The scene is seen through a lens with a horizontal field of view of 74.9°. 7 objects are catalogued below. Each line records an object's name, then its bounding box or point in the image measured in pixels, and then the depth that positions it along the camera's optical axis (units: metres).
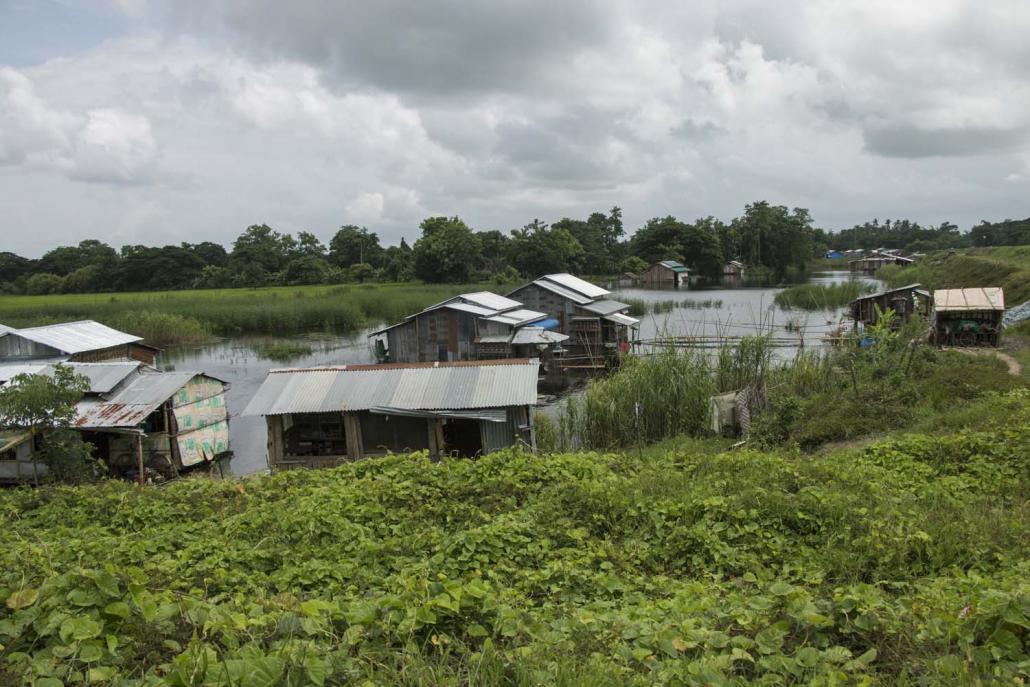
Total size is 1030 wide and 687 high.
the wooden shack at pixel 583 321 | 27.64
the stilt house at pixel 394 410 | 12.45
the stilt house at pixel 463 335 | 24.83
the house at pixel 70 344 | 20.14
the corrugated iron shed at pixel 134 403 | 14.12
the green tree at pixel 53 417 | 11.91
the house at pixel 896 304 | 26.06
